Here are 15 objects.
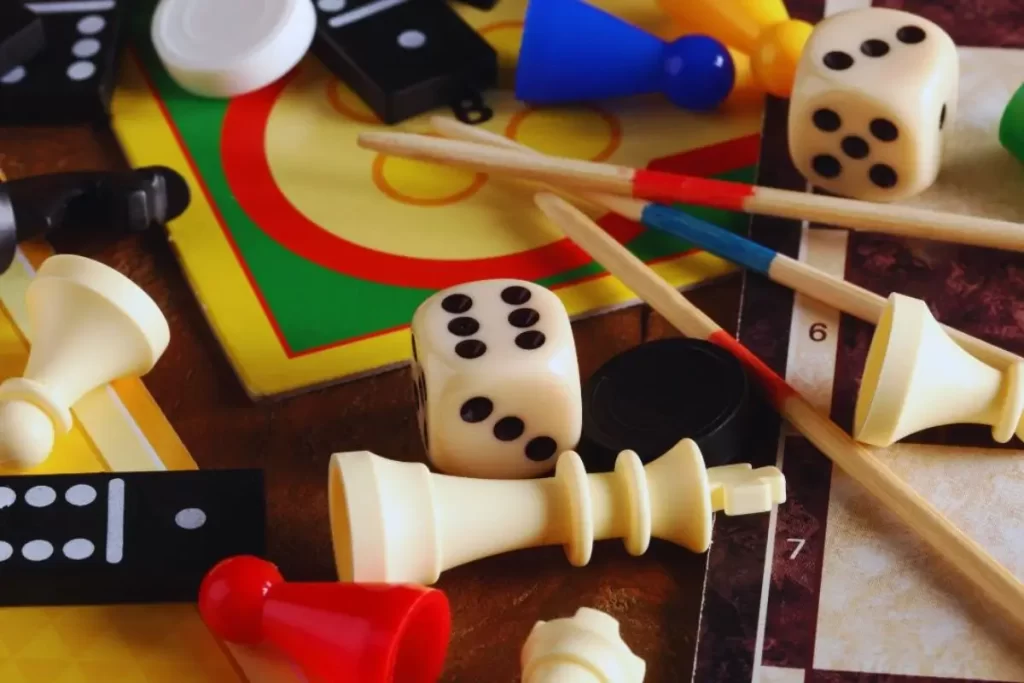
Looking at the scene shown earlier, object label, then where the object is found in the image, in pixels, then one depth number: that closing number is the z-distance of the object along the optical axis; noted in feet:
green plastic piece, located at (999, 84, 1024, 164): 0.95
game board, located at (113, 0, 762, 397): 0.93
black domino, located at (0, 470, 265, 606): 0.85
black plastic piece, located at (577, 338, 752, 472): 0.87
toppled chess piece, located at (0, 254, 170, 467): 0.88
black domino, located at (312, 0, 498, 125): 1.00
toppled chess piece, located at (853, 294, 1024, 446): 0.85
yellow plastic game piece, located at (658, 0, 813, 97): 0.97
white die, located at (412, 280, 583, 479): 0.85
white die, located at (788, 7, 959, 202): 0.92
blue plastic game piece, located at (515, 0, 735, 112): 0.98
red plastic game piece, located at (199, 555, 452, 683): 0.80
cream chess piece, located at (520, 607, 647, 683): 0.81
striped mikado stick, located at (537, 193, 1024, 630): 0.84
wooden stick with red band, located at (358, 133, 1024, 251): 0.92
